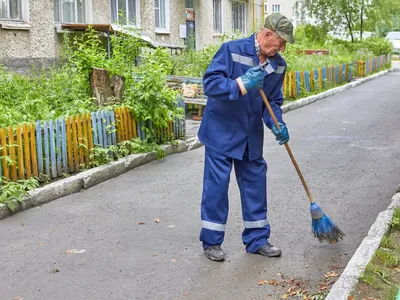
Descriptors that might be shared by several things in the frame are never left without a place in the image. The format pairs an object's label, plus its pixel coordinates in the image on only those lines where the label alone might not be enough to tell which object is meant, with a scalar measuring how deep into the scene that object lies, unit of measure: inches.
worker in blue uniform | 190.2
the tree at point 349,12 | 1082.7
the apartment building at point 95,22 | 616.8
